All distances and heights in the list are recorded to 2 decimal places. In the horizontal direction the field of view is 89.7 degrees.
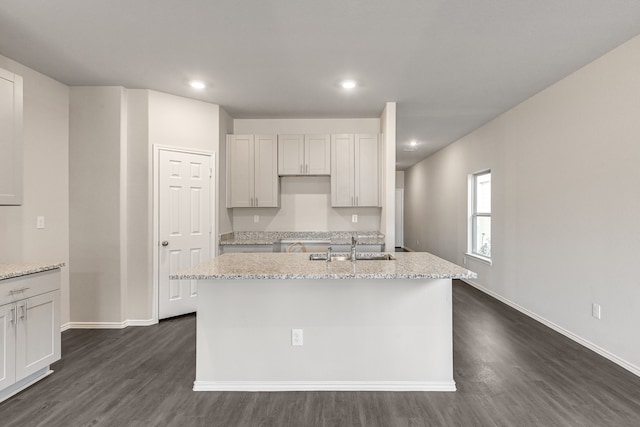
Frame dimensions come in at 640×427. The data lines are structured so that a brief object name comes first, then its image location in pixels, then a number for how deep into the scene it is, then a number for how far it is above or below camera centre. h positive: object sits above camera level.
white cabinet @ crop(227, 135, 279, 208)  4.60 +0.67
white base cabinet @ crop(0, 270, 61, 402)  2.15 -0.84
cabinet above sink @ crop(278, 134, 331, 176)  4.61 +0.82
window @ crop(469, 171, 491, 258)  5.24 -0.01
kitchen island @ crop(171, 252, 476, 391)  2.32 -0.87
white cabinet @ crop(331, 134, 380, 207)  4.57 +0.63
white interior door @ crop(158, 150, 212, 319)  3.77 -0.11
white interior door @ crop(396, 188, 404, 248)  10.62 -0.16
